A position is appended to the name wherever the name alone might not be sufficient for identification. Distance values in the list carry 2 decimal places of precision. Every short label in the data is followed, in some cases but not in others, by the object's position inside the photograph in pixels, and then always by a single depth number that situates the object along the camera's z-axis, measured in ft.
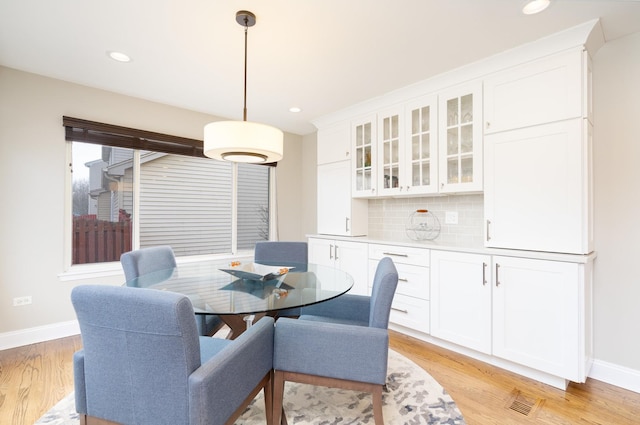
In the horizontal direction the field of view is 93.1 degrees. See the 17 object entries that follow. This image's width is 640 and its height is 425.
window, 10.57
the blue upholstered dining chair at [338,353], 5.01
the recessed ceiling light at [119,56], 8.12
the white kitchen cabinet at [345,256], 11.33
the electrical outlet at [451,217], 10.29
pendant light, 6.08
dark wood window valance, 9.99
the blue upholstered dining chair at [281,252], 10.06
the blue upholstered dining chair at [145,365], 3.56
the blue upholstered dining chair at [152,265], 7.22
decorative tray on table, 7.12
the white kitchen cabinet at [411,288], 9.42
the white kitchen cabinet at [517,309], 6.81
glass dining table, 5.42
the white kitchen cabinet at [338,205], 12.46
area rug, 5.88
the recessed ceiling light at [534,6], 6.05
